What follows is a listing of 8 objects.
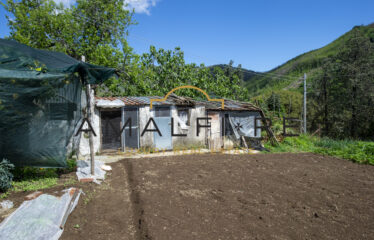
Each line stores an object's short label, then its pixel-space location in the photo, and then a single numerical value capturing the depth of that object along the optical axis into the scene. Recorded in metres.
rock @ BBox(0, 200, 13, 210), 3.62
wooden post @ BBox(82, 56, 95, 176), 5.60
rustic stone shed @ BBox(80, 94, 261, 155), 9.43
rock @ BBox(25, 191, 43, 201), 3.89
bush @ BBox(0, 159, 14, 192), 4.26
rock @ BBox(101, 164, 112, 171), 6.56
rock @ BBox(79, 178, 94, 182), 5.18
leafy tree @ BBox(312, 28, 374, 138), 20.25
